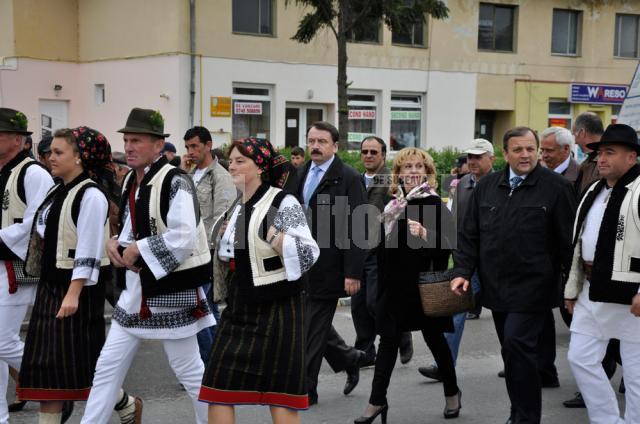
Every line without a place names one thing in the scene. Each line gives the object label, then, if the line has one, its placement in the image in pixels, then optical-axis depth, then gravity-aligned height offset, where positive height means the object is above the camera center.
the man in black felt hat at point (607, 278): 4.93 -0.82
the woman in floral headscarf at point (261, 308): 4.48 -0.93
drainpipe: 22.08 +1.90
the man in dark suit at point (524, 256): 5.50 -0.77
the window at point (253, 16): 23.05 +3.12
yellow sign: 22.44 +0.67
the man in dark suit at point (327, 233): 6.16 -0.71
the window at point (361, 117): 25.05 +0.49
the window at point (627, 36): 29.70 +3.53
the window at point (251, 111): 23.17 +0.56
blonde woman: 5.89 -0.87
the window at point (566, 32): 28.45 +3.50
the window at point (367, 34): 20.95 +2.71
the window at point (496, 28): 27.30 +3.46
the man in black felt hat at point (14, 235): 5.55 -0.69
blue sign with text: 28.69 +1.47
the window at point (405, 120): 25.94 +0.44
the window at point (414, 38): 25.58 +2.90
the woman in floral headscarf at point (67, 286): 4.96 -0.91
